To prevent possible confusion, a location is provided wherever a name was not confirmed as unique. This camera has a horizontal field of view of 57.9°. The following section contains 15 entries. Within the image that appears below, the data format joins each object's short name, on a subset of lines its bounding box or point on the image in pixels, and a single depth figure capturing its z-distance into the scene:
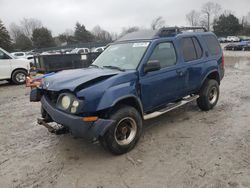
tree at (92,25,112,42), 83.28
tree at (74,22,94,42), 69.75
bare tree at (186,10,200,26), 99.40
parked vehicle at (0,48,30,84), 10.98
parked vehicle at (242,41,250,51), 33.31
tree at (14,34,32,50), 59.69
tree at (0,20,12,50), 50.00
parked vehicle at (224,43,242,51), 34.44
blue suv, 3.27
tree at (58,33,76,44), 70.00
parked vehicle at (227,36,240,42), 56.65
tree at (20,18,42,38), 93.78
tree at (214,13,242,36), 74.25
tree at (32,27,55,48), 59.94
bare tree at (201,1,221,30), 89.68
